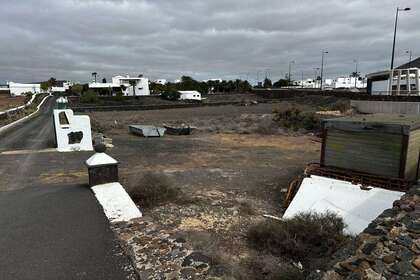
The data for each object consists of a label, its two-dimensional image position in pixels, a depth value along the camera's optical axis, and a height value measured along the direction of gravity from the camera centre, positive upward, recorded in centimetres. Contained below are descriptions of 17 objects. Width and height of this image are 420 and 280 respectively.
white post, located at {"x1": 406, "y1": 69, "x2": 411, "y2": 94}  3264 +100
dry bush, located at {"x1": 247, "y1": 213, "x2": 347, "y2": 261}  538 -259
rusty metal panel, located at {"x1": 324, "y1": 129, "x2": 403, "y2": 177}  781 -160
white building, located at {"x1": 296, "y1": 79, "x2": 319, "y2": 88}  16518 +326
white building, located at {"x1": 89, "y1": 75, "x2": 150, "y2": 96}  10288 +109
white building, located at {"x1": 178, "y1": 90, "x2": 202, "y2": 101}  8356 -150
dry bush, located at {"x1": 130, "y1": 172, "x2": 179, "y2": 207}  760 -248
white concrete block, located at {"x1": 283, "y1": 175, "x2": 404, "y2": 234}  694 -259
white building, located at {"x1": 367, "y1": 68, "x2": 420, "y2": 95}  3278 +95
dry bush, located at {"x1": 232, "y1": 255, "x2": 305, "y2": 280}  423 -259
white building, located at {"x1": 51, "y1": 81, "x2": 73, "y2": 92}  13125 +164
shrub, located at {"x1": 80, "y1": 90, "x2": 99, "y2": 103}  6775 -188
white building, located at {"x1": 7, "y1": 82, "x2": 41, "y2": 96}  11800 +53
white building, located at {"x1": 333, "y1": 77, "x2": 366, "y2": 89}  12516 +285
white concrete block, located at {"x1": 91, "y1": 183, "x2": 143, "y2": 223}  595 -224
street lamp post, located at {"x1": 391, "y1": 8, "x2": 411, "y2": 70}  3319 +394
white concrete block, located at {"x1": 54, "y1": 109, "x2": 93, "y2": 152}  1539 -207
